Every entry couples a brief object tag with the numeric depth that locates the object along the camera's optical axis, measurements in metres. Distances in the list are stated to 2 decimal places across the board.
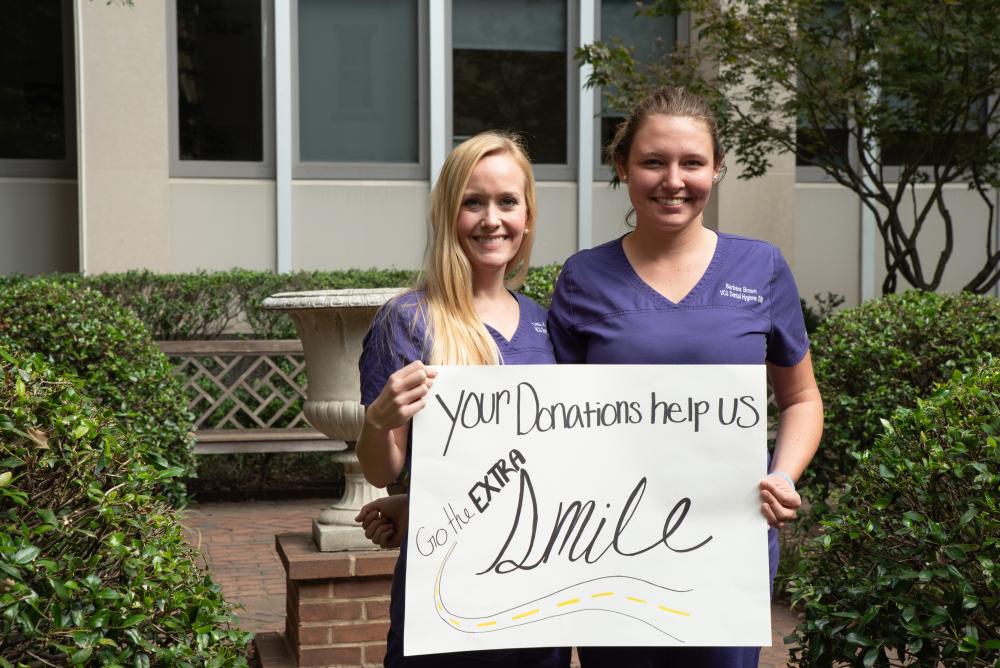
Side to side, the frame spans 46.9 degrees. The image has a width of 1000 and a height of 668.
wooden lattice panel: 8.46
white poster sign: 2.35
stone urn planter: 4.86
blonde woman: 2.40
